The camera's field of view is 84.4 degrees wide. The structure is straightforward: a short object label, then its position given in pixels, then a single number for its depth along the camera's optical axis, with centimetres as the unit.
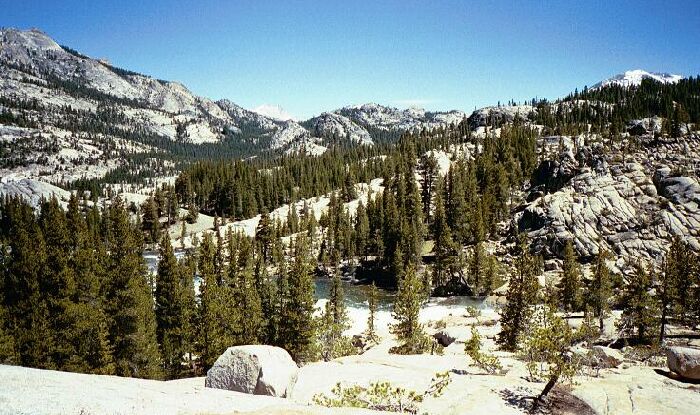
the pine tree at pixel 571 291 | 6350
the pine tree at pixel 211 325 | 4228
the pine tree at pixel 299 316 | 4450
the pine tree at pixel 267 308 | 4809
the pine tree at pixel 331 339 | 4369
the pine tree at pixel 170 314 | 4700
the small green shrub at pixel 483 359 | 2424
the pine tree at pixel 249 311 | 4653
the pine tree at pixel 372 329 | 5557
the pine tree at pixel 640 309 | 4631
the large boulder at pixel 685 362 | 2398
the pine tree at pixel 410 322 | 4072
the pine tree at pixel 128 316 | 4106
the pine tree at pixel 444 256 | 9360
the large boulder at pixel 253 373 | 1977
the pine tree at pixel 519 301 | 4094
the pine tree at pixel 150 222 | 14862
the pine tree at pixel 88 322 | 3753
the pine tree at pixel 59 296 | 3806
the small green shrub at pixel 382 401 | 1836
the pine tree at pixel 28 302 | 3741
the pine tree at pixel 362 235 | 11756
